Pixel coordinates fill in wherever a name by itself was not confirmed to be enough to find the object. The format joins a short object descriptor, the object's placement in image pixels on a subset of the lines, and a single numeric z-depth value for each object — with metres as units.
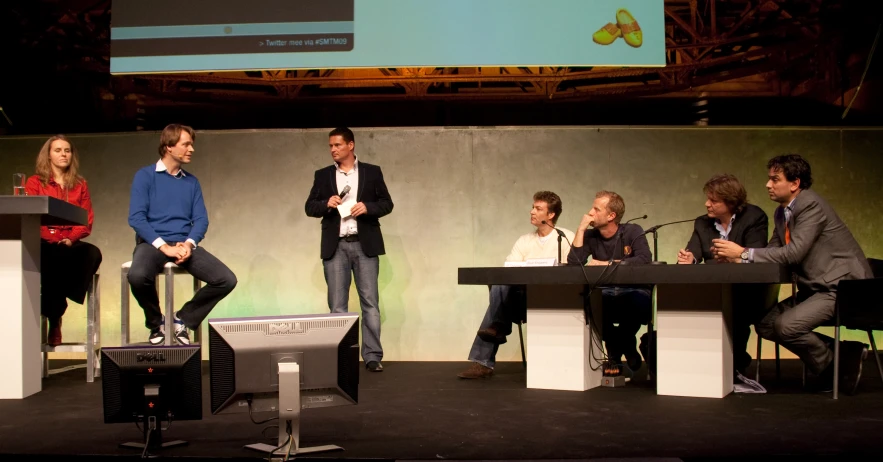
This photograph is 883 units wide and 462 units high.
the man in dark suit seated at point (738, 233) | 4.34
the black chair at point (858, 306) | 3.82
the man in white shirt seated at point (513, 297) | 4.80
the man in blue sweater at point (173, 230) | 4.61
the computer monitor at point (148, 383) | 2.76
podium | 3.96
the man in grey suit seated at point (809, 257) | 3.99
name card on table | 4.35
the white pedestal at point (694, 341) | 4.01
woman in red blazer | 4.76
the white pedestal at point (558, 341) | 4.27
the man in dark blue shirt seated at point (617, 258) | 4.61
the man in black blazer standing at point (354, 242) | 5.21
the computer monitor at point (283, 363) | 2.65
